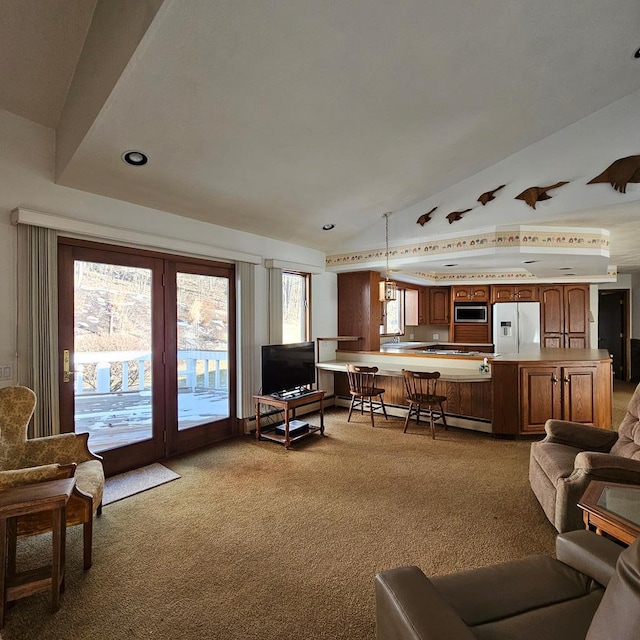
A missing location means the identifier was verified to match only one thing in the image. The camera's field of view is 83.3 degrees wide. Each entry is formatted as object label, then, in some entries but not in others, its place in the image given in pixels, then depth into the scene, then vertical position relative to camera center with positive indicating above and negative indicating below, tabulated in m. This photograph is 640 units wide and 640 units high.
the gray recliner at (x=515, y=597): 1.04 -1.00
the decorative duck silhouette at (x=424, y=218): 4.58 +1.27
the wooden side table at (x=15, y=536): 1.66 -1.06
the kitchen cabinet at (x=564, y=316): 7.12 -0.01
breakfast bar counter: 4.17 -0.90
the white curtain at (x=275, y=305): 4.63 +0.17
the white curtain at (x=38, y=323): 2.67 -0.03
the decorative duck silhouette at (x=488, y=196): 3.95 +1.34
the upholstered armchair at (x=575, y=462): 2.05 -0.96
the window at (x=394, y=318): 6.75 -0.02
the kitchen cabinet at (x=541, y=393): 4.16 -0.91
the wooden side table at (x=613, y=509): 1.47 -0.86
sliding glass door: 3.02 -0.31
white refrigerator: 7.07 -0.20
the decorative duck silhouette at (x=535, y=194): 3.54 +1.23
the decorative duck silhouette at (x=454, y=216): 4.32 +1.22
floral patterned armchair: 1.91 -0.87
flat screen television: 4.19 -0.61
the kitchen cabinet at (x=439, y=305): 7.86 +0.25
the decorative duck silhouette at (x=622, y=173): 3.06 +1.23
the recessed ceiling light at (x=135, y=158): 2.71 +1.24
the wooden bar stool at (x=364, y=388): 4.75 -0.99
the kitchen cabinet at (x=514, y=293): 7.30 +0.47
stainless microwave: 7.50 +0.09
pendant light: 4.55 +0.44
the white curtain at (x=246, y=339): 4.26 -0.26
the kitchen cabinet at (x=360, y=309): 5.70 +0.14
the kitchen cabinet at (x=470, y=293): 7.54 +0.50
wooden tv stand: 3.96 -1.02
